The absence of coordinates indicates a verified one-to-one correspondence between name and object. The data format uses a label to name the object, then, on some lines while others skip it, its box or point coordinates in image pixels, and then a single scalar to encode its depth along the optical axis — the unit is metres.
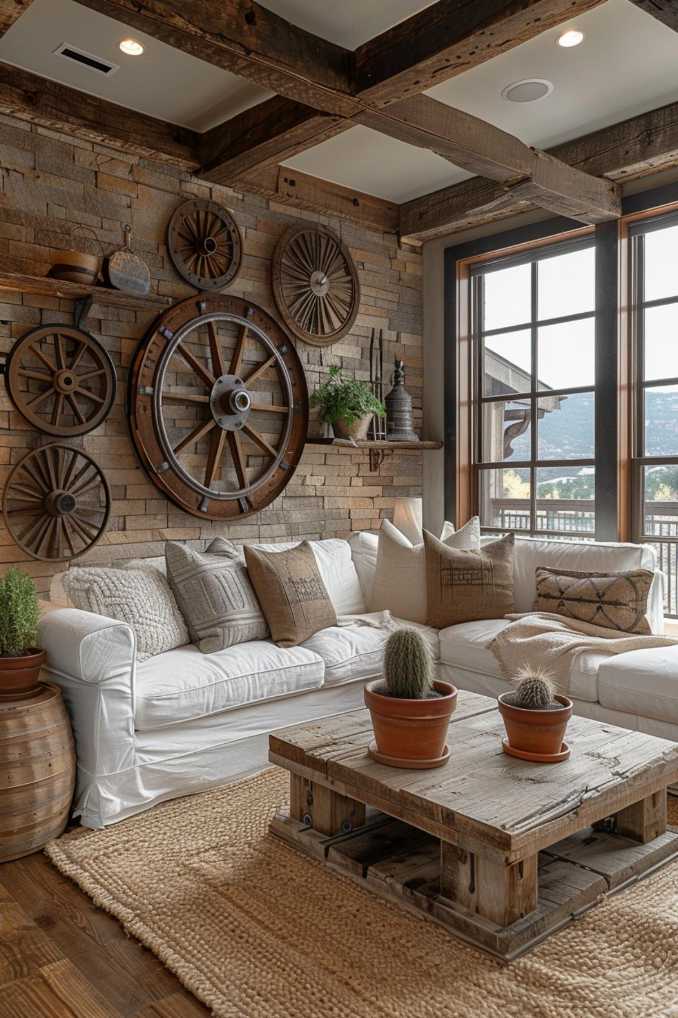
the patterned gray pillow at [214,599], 3.24
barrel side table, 2.37
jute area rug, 1.73
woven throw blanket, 3.08
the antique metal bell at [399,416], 4.77
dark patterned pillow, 3.36
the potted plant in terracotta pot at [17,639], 2.51
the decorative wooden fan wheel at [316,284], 4.35
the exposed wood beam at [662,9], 2.53
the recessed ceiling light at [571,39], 2.98
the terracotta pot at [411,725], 2.10
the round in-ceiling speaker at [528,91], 3.37
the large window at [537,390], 4.38
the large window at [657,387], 4.05
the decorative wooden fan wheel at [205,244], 3.89
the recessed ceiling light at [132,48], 3.03
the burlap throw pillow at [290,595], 3.37
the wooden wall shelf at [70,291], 3.18
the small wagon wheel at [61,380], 3.34
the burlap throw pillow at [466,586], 3.77
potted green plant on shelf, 4.39
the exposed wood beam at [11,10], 2.39
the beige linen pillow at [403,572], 3.92
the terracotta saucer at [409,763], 2.13
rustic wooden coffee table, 1.89
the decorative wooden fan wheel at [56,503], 3.34
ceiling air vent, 3.09
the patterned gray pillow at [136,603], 3.04
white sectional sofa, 2.60
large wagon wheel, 3.79
